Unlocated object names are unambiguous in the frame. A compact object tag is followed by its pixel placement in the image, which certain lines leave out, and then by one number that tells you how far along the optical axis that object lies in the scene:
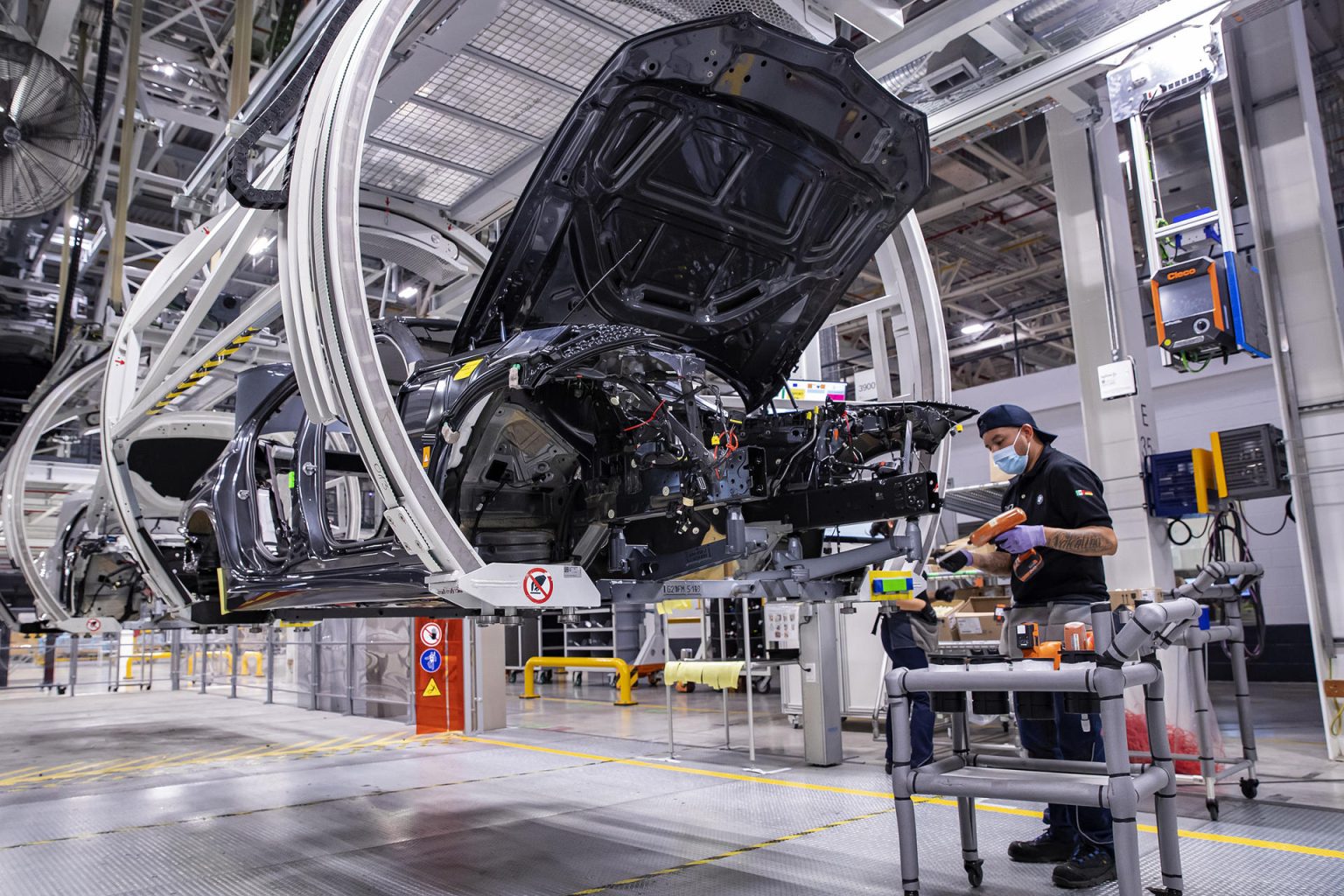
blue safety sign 9.09
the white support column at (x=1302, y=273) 6.05
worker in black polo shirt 3.38
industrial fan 5.00
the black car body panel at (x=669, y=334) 3.07
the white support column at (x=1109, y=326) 6.58
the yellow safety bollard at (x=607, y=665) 11.55
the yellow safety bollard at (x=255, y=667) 17.20
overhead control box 5.44
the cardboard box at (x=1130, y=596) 6.30
